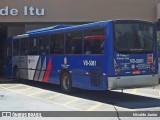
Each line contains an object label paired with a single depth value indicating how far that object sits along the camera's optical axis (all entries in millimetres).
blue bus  13664
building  25266
